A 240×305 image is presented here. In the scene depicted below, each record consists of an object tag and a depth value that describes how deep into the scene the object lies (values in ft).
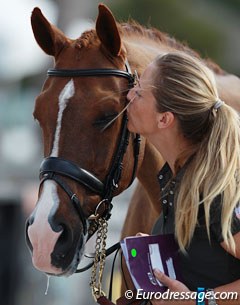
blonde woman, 20.89
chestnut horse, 23.11
